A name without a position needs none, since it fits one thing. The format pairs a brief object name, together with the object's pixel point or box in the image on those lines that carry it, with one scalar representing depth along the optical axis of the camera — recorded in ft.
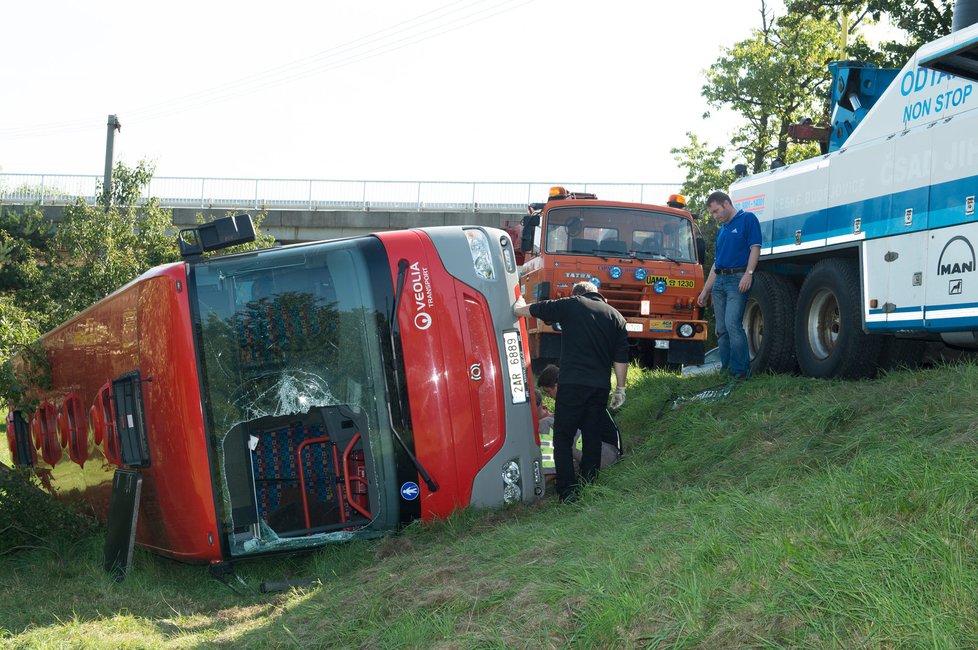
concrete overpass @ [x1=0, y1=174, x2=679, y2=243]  102.89
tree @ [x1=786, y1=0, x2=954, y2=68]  62.69
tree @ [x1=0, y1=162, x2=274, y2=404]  55.77
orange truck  41.65
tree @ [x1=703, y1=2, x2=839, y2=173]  84.23
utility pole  76.39
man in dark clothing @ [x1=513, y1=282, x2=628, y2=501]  23.61
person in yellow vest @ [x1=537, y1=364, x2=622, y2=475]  26.17
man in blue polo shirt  29.96
